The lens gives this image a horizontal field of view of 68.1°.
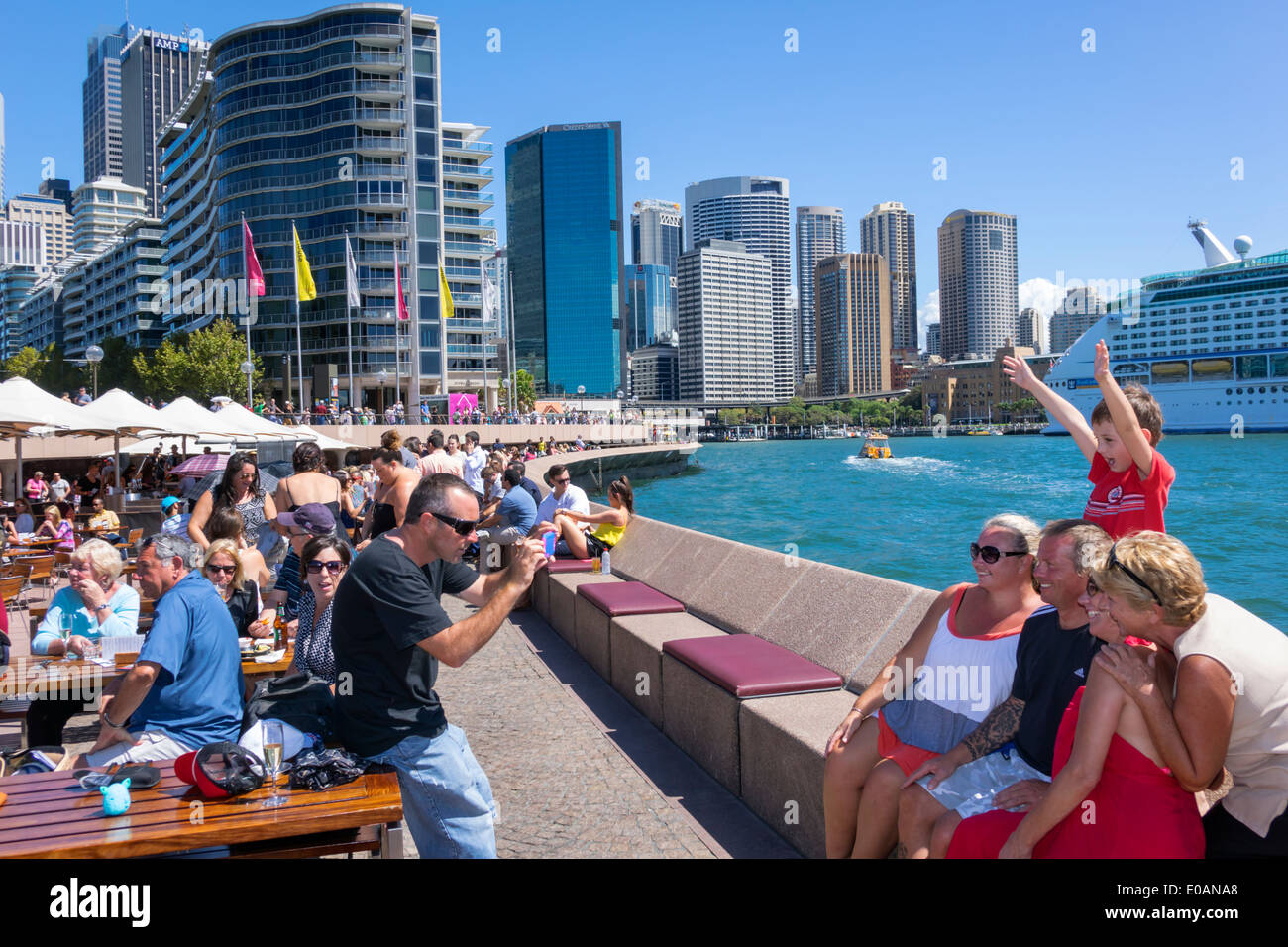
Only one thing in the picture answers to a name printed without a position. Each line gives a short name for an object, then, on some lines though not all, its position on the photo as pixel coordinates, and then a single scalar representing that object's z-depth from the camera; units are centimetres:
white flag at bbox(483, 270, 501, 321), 5713
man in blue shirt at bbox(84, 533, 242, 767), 404
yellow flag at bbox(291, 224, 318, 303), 3941
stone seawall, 468
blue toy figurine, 321
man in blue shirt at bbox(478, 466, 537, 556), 1013
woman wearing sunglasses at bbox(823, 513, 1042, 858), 376
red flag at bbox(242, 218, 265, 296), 3466
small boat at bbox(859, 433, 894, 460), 10054
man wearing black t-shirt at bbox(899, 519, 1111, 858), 340
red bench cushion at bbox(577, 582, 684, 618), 775
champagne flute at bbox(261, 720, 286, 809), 332
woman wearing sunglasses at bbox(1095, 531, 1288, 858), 275
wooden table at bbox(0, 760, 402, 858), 302
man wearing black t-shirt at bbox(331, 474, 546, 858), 340
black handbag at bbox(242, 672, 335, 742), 383
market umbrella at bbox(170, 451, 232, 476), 2075
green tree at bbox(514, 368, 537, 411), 11188
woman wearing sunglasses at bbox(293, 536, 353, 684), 528
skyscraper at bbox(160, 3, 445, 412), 7619
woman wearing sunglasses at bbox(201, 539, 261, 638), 593
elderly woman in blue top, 582
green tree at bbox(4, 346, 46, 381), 9612
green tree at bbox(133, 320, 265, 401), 6284
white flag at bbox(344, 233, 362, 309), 4363
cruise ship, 9950
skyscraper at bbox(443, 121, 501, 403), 8469
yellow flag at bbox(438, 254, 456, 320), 5195
